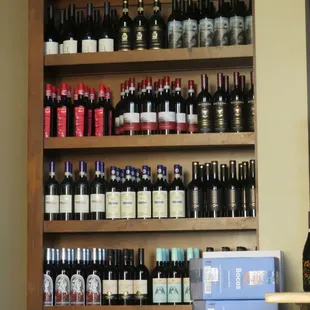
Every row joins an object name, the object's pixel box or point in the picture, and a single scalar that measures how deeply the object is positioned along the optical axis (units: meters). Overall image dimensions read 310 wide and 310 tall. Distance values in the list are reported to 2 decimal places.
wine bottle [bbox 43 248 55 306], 4.67
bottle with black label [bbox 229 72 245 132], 4.63
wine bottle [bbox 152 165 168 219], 4.66
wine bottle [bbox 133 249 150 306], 4.61
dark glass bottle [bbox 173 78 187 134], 4.72
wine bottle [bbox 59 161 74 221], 4.73
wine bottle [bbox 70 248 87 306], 4.66
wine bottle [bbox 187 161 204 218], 4.66
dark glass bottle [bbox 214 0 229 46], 4.72
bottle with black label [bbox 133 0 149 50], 4.81
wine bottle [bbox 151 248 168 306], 4.60
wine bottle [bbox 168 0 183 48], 4.77
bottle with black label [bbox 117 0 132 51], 4.82
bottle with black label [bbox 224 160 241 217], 4.62
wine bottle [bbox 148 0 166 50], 4.80
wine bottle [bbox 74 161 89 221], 4.72
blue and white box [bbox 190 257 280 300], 3.45
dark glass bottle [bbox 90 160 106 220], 4.72
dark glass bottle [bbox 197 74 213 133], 4.68
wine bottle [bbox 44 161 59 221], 4.73
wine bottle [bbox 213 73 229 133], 4.66
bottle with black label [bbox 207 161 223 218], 4.64
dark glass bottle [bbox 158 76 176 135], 4.70
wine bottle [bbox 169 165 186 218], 4.65
